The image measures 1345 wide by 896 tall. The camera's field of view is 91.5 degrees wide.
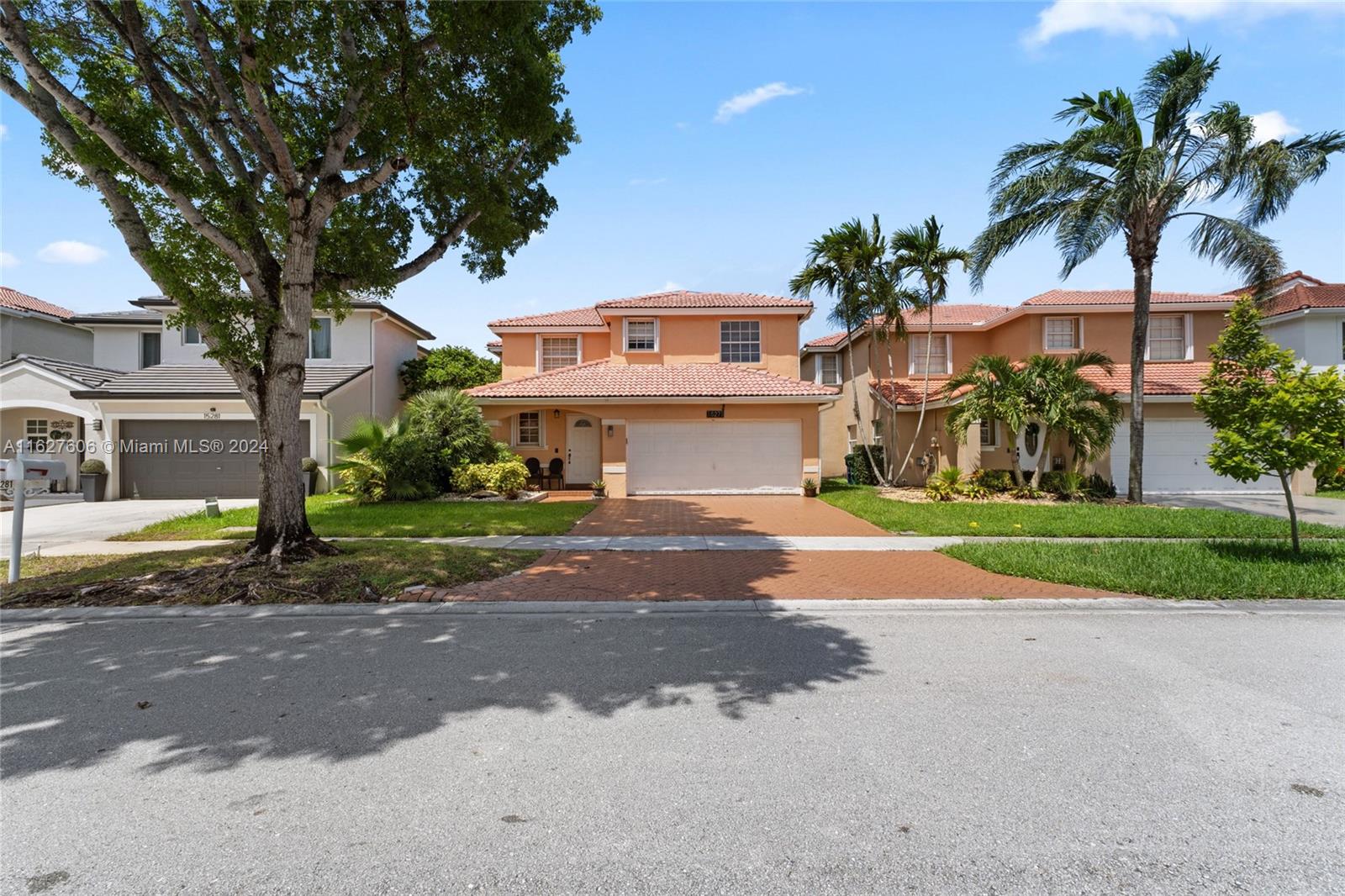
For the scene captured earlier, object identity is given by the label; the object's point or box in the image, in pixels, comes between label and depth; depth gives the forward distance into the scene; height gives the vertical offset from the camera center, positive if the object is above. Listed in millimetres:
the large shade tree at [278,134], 7789 +4311
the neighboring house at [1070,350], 18250 +2960
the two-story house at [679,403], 18547 +1533
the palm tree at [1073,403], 15789 +1302
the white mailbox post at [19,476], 7477 -195
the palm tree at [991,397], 16141 +1484
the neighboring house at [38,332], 22328 +4633
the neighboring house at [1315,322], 20078 +4149
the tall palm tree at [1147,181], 13805 +6113
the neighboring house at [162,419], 17844 +1118
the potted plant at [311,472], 17984 -400
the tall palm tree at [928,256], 17516 +5365
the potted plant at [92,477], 17109 -505
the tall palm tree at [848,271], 17859 +5181
